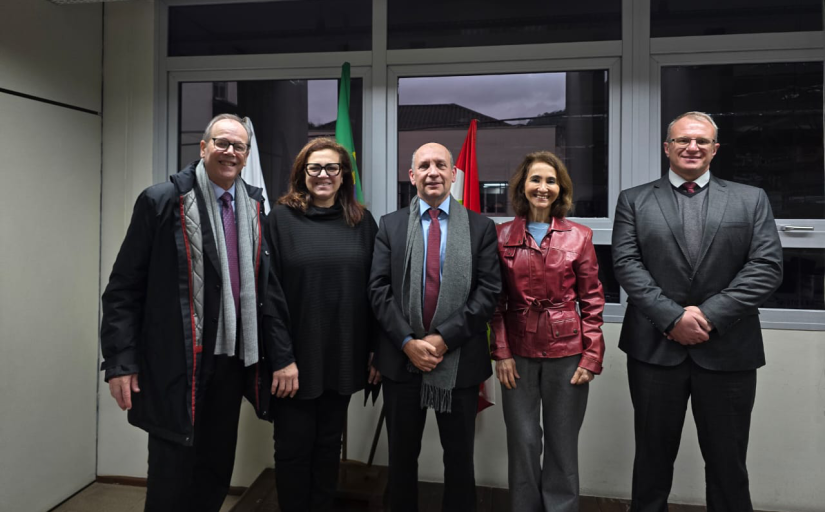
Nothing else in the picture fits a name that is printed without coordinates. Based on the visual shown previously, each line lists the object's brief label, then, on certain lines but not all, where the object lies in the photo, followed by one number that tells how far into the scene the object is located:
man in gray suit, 1.92
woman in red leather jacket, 1.99
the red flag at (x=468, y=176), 2.65
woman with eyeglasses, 1.97
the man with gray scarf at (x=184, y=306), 1.77
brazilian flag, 2.69
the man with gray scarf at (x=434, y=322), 1.94
